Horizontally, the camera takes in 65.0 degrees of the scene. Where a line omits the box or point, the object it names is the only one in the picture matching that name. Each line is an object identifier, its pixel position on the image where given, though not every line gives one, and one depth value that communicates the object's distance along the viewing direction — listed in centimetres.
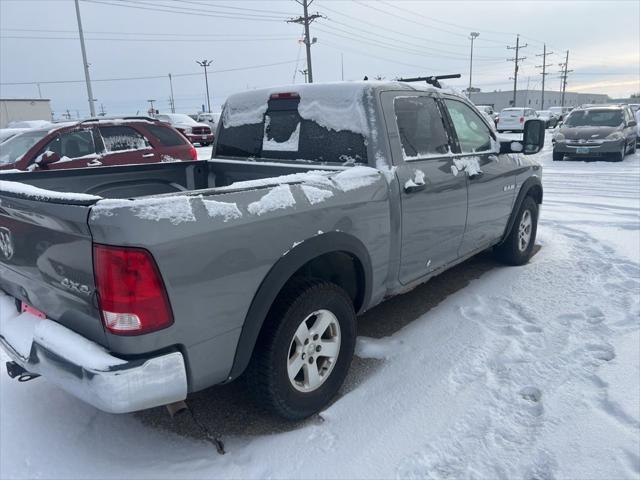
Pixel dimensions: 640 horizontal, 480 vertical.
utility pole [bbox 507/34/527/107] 7036
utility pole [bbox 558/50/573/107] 9299
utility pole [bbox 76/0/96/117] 2465
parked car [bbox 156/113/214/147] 2392
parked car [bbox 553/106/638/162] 1400
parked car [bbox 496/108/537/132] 2905
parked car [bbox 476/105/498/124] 3256
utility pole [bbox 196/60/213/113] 6669
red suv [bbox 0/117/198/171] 768
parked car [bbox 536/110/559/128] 3706
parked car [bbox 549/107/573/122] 4990
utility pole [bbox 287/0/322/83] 3167
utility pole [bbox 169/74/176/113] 8669
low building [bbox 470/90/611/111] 8806
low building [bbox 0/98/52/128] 3841
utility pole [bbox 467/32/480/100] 6072
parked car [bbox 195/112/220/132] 3232
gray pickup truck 206
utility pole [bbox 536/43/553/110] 8369
